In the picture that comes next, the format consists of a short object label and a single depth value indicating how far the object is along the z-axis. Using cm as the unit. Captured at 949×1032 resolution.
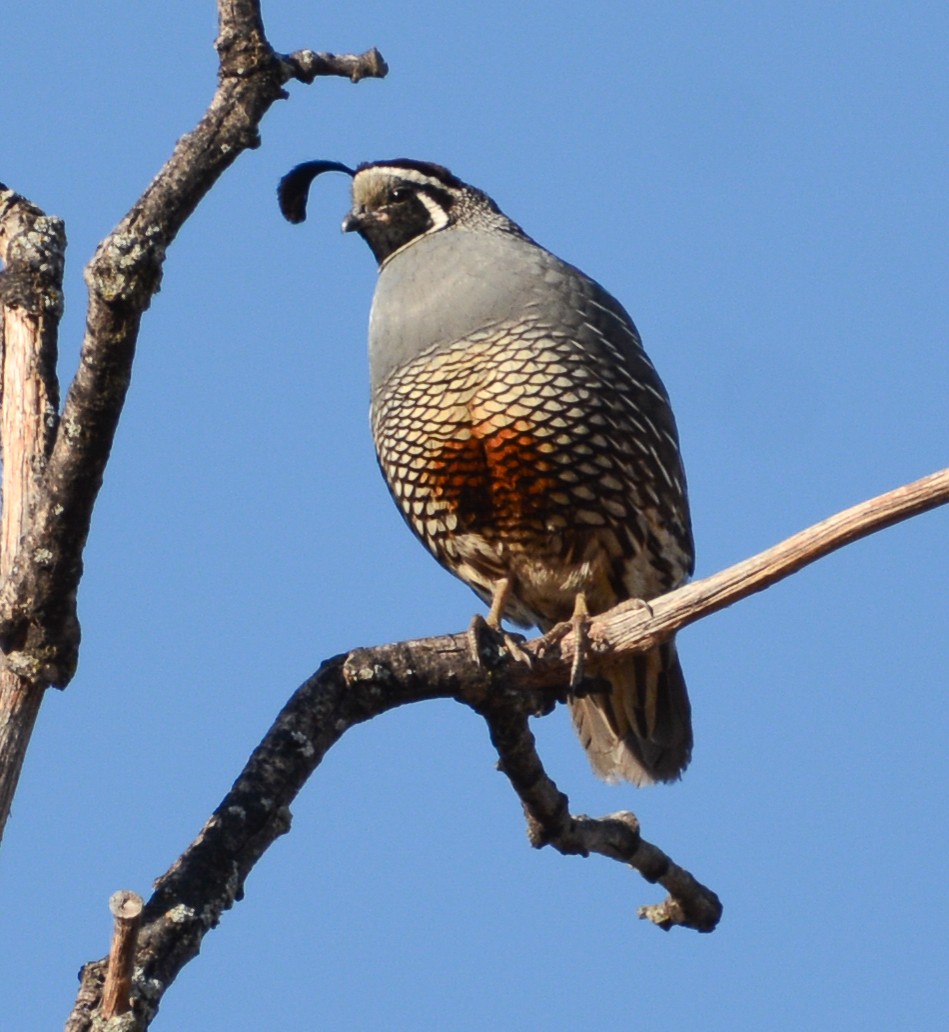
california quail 1166
